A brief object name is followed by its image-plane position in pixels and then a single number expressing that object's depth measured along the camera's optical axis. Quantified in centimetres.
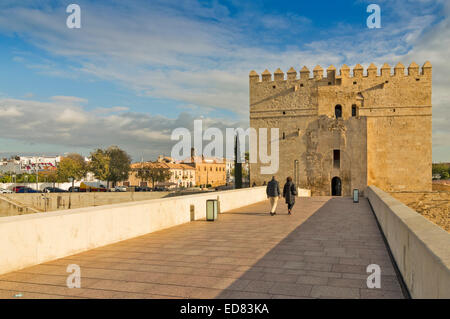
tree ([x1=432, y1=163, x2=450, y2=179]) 10356
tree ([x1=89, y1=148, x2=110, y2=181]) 5956
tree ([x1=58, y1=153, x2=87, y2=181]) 6775
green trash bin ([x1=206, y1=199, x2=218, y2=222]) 1073
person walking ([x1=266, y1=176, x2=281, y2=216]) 1231
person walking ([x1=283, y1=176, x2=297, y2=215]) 1269
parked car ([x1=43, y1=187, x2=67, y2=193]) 5031
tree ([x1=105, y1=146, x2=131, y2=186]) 5950
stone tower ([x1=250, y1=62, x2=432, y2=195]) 3444
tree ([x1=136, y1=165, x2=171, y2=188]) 6906
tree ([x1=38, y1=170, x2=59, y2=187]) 6925
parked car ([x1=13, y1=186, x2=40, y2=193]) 4956
